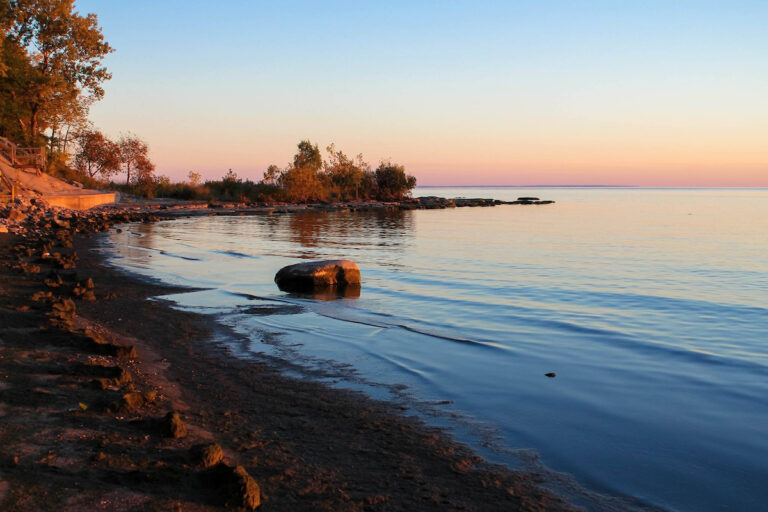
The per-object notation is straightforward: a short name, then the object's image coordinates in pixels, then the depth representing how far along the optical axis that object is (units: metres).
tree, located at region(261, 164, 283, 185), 87.56
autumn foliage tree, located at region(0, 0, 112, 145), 45.16
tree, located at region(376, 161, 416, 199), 101.44
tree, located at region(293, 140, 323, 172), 97.80
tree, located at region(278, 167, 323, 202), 84.44
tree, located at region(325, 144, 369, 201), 99.06
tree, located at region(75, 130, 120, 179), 71.50
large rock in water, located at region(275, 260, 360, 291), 16.17
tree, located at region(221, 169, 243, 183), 87.12
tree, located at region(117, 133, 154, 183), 73.81
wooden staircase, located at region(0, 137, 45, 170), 43.78
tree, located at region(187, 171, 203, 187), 81.44
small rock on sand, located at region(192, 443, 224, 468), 4.85
